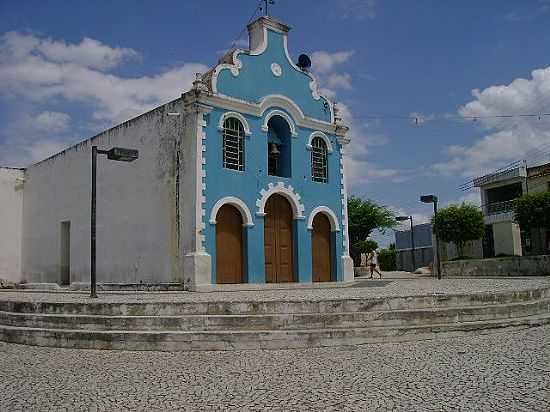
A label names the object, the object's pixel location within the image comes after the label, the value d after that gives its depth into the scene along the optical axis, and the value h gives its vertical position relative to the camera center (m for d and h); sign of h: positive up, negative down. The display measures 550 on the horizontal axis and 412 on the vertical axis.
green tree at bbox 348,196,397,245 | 39.59 +3.56
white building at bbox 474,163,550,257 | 35.53 +4.13
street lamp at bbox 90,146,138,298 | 12.13 +2.16
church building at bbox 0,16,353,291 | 15.44 +2.59
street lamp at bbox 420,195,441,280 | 19.28 +2.35
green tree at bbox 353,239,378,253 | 37.16 +1.59
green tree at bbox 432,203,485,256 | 31.42 +2.40
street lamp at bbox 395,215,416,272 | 34.04 +3.05
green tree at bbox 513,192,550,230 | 27.08 +2.66
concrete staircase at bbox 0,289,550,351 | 8.88 -0.82
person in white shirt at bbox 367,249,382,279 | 26.25 +0.38
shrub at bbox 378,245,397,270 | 44.75 +0.77
